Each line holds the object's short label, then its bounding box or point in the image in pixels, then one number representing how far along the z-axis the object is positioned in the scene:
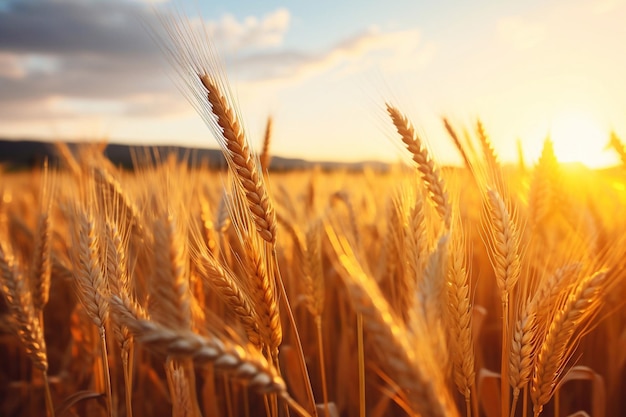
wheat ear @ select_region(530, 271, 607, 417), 0.30
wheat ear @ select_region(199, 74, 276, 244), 0.33
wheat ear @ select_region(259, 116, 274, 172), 0.59
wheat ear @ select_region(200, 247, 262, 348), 0.33
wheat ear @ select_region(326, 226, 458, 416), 0.24
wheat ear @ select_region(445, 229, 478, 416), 0.31
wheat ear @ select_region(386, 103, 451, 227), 0.36
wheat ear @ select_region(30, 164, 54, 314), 0.43
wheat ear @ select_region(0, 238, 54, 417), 0.38
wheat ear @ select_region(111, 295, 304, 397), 0.25
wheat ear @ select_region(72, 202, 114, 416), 0.35
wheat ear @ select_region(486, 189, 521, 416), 0.33
